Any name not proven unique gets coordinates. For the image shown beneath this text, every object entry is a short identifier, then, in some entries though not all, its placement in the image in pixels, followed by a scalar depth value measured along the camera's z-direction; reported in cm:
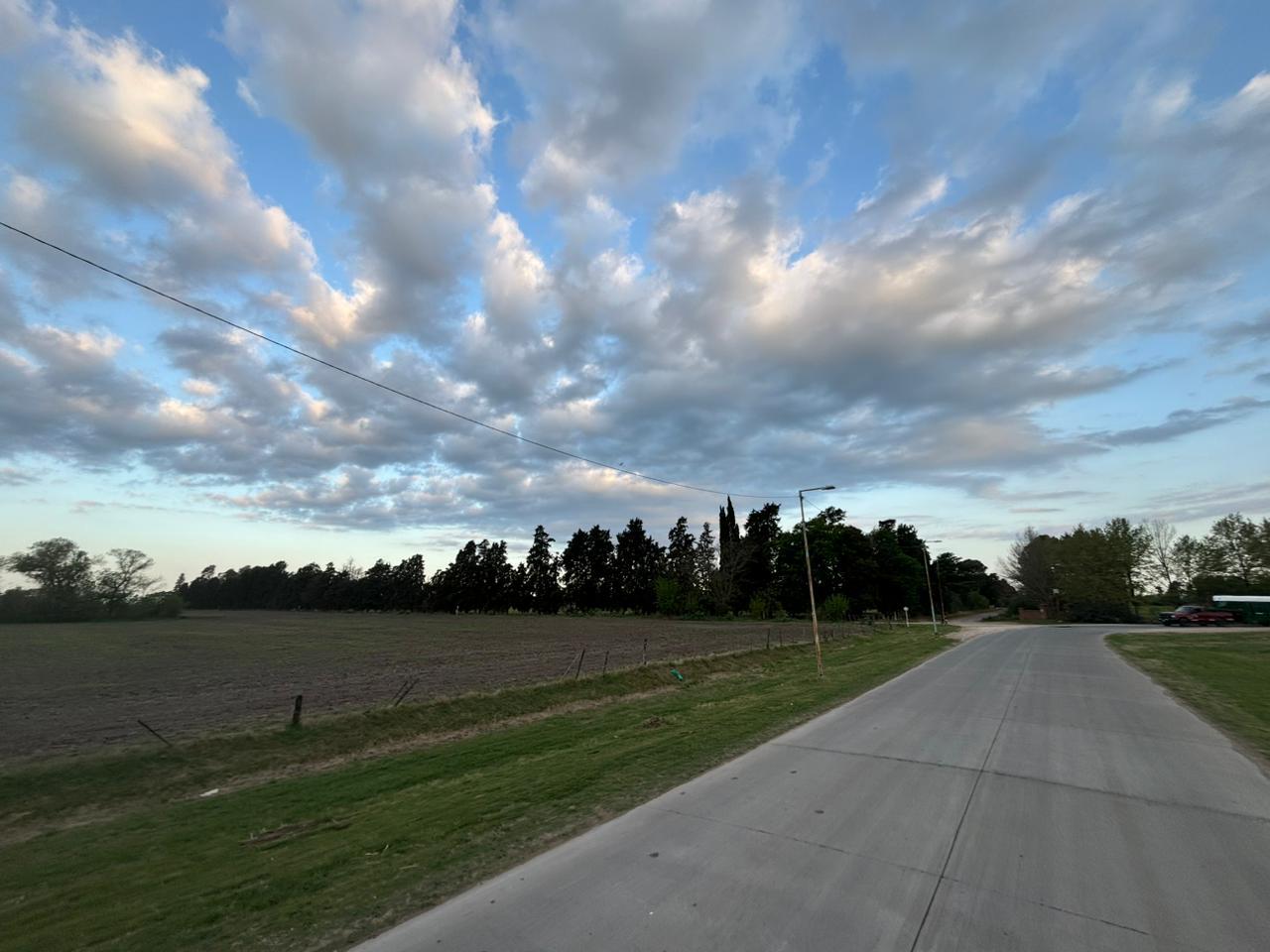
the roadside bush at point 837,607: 6212
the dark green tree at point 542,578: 10769
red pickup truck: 4497
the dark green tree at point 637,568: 9875
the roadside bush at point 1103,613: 6197
